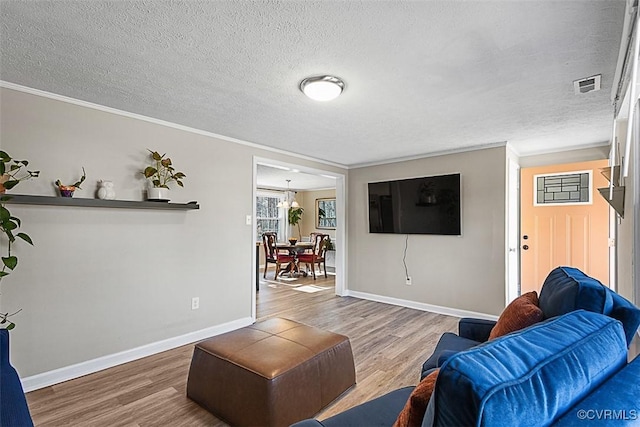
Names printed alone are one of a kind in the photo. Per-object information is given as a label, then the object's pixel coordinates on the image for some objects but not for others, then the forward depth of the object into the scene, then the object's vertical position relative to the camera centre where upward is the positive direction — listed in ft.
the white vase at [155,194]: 9.97 +0.66
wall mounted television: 14.46 +0.48
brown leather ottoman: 6.16 -3.31
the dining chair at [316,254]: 24.12 -2.99
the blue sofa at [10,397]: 4.10 -2.60
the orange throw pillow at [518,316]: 5.08 -1.65
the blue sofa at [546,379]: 1.86 -1.08
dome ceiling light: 7.31 +3.00
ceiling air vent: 7.29 +3.08
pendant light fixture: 28.63 +1.12
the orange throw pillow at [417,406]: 2.67 -1.61
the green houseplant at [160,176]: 9.97 +1.25
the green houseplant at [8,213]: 6.78 +0.04
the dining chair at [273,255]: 23.86 -2.99
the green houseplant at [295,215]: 31.40 +0.03
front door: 12.84 -0.25
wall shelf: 7.55 +0.33
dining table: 23.49 -2.86
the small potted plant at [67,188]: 8.25 +0.69
